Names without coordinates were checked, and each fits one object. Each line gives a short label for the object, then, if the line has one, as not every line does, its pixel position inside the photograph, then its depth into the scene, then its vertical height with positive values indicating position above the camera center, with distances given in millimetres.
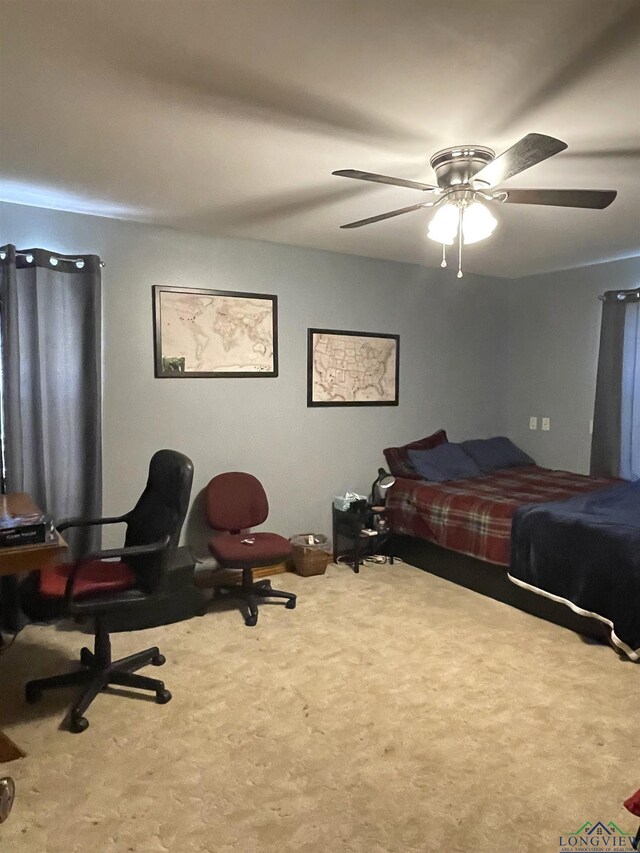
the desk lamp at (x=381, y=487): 4426 -786
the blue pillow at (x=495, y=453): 4918 -577
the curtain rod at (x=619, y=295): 4292 +723
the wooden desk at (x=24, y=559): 2002 -635
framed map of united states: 4238 +132
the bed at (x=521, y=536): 2916 -917
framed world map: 3600 +327
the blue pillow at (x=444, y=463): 4453 -615
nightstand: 4109 -1129
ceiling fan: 2037 +755
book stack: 2037 -541
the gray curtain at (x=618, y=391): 4324 -10
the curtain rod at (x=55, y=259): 3055 +668
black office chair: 2303 -852
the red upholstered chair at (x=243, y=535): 3244 -945
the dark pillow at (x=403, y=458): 4547 -584
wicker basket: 3979 -1213
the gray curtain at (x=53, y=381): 3014 -3
